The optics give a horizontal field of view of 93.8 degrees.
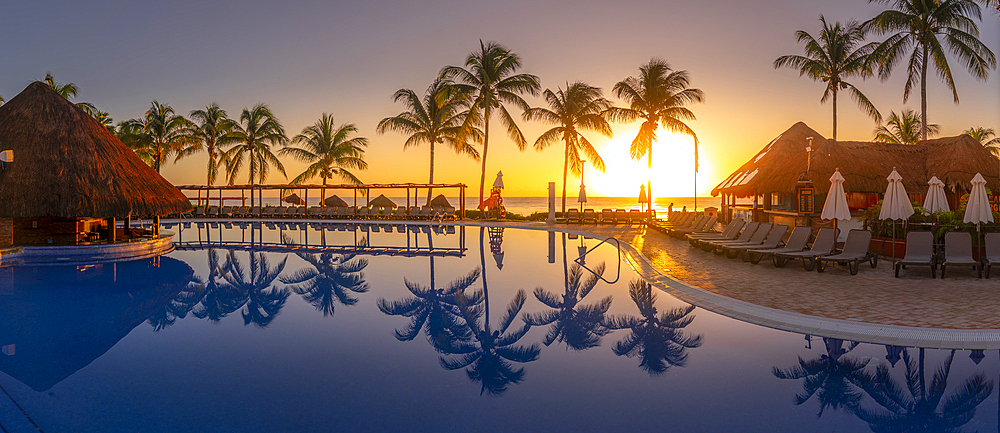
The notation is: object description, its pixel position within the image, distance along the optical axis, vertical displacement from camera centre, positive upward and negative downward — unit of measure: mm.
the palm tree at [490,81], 26438 +7481
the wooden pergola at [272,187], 27961 +1493
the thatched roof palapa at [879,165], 16594 +1749
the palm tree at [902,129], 35469 +6496
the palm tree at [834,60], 23859 +7983
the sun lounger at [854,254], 8672 -791
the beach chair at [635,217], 24438 -258
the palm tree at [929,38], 20031 +7813
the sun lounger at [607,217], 24861 -266
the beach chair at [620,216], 24547 -209
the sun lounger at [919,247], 8544 -636
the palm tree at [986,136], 38094 +6360
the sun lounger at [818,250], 9195 -758
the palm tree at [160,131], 32438 +5679
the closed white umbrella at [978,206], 9195 +133
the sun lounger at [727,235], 12703 -617
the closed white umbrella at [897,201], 9539 +237
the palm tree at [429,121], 29641 +5825
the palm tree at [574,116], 28297 +5866
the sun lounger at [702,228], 14294 -507
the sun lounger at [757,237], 11262 -613
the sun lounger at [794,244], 9927 -680
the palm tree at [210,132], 33156 +5656
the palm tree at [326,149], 35031 +4748
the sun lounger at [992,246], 8484 -608
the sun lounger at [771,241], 10445 -649
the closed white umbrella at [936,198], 10660 +336
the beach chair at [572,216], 25702 -236
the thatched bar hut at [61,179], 13070 +952
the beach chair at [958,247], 8406 -616
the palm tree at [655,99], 27969 +6795
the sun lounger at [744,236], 11820 -598
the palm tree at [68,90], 26828 +7059
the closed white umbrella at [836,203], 10547 +218
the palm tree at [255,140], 33719 +5229
